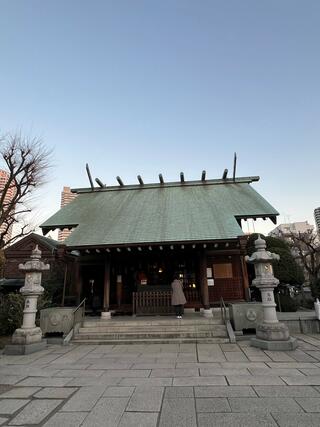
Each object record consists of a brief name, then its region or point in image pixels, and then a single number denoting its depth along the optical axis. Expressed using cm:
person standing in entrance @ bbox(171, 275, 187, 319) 1027
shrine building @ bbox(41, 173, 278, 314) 1117
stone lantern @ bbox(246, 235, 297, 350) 720
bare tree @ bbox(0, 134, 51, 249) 1262
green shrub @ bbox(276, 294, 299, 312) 1331
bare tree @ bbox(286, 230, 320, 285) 2298
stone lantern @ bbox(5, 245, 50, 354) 781
